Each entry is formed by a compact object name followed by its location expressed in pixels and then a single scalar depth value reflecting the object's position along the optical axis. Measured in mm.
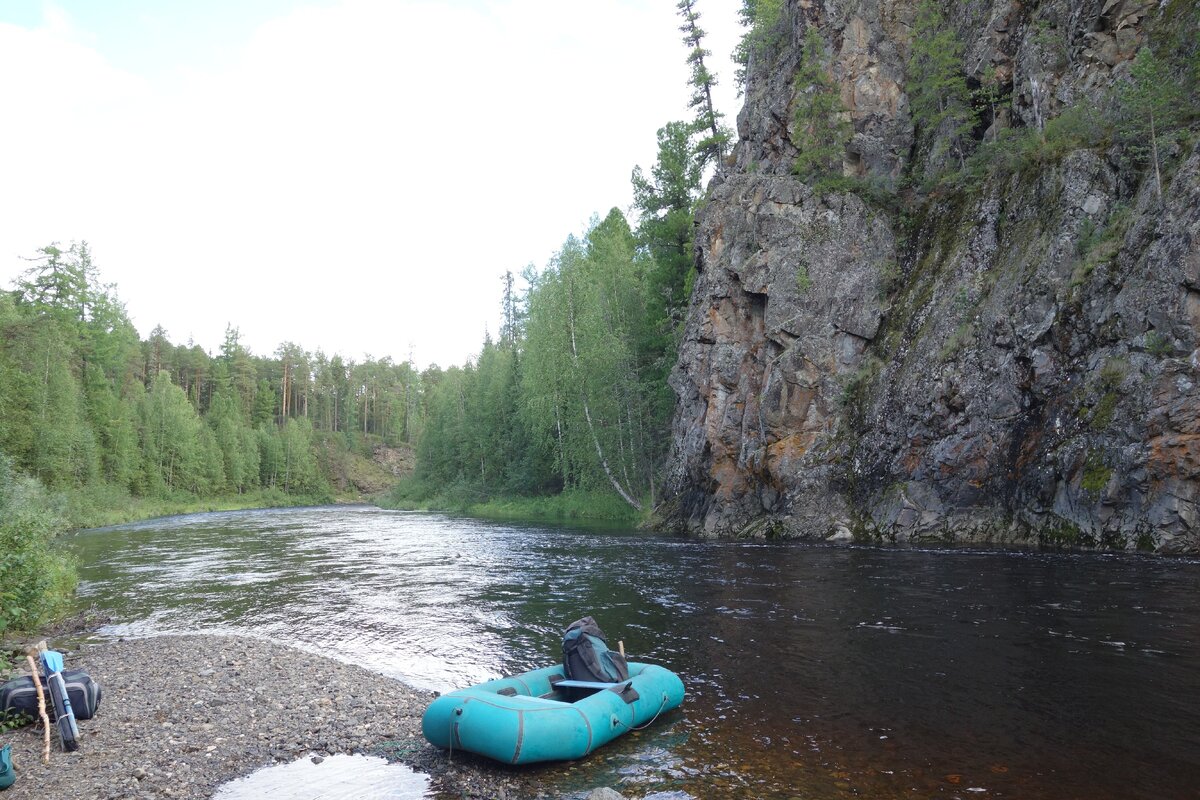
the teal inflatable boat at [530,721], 7051
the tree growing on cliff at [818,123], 30922
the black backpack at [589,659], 8734
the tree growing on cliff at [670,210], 41312
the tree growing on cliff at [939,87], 28203
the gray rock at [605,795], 6332
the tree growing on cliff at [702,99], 39688
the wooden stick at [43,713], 7230
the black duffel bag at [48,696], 8195
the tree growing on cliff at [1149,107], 20062
